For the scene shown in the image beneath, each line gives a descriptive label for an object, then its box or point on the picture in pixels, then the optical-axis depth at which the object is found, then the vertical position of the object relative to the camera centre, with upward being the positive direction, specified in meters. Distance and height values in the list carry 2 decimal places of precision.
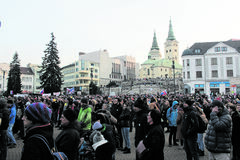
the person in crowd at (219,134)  5.20 -1.08
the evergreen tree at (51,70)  48.34 +4.96
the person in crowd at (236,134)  6.49 -1.34
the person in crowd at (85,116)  7.00 -0.85
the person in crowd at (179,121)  9.35 -1.35
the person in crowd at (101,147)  4.42 -1.16
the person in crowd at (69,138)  3.88 -0.85
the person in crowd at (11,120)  9.48 -1.24
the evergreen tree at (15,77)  63.23 +4.50
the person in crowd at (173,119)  10.47 -1.42
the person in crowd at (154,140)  4.24 -0.98
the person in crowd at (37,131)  2.79 -0.56
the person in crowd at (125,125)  9.17 -1.48
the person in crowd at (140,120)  6.15 -0.84
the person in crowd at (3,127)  7.05 -1.16
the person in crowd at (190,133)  6.85 -1.35
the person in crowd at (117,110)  10.53 -0.93
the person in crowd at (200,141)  8.38 -2.10
